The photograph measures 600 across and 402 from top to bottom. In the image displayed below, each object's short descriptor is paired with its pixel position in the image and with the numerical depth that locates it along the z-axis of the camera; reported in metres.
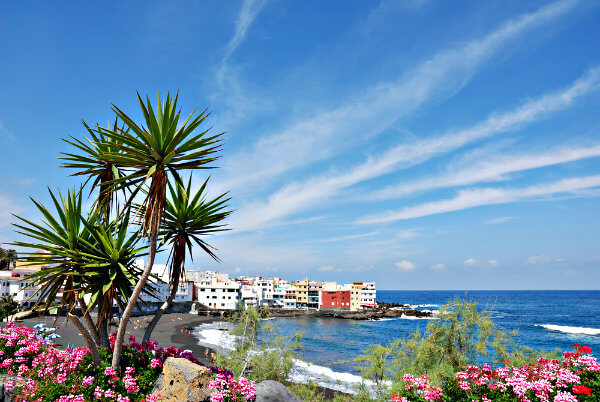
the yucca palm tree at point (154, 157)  9.70
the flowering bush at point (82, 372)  9.67
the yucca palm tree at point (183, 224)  11.41
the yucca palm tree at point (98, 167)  11.56
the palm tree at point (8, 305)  54.17
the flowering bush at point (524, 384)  8.22
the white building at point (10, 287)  69.31
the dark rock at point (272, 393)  9.93
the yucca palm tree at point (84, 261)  10.48
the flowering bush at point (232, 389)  9.56
